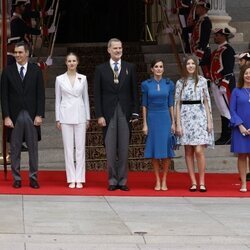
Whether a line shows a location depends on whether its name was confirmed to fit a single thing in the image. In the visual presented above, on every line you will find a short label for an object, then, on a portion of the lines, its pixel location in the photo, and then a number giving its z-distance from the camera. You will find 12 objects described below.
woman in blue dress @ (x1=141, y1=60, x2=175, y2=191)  12.38
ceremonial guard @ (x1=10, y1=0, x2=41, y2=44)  17.17
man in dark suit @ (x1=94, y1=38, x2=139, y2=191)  12.37
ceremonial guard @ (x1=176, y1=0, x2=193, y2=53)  18.62
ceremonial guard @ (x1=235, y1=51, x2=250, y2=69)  13.65
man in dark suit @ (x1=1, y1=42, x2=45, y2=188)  12.45
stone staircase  14.77
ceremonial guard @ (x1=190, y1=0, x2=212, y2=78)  17.00
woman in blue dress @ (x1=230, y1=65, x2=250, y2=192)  12.35
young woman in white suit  12.50
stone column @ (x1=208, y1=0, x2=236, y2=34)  19.42
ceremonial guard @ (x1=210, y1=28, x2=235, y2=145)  15.91
